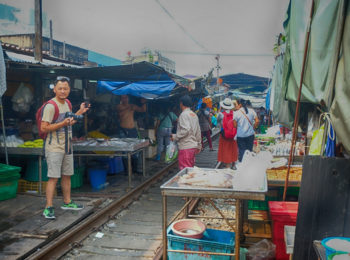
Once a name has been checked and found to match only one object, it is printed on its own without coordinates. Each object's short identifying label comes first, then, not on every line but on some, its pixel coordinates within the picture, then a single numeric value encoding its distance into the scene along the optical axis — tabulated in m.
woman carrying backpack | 7.63
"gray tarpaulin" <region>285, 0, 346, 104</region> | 3.20
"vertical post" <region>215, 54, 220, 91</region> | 37.69
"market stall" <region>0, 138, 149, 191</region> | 6.56
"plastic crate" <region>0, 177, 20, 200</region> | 6.00
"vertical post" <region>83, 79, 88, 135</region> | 10.12
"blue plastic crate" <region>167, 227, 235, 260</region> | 3.32
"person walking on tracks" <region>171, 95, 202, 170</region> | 6.28
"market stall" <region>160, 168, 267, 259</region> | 3.07
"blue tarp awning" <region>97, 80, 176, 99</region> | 9.30
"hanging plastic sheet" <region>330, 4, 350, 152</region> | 2.28
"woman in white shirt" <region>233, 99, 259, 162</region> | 8.05
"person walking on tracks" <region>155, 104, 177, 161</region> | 10.99
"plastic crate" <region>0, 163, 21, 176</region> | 5.83
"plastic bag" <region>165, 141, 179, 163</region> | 6.54
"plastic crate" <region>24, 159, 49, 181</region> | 6.80
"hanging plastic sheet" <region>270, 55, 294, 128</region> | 6.03
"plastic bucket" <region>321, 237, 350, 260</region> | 2.05
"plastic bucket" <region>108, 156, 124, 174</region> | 8.92
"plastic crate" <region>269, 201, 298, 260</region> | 3.69
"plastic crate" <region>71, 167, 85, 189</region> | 7.38
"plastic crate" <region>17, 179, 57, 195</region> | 6.84
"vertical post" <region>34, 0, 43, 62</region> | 9.46
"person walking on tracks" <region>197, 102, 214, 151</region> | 12.35
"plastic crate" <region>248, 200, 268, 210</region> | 5.32
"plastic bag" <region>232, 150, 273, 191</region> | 3.13
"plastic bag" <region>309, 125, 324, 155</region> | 3.65
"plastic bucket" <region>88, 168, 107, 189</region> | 7.52
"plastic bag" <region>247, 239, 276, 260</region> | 3.85
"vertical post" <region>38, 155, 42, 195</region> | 6.49
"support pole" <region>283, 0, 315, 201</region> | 3.25
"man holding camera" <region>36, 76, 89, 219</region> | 4.94
